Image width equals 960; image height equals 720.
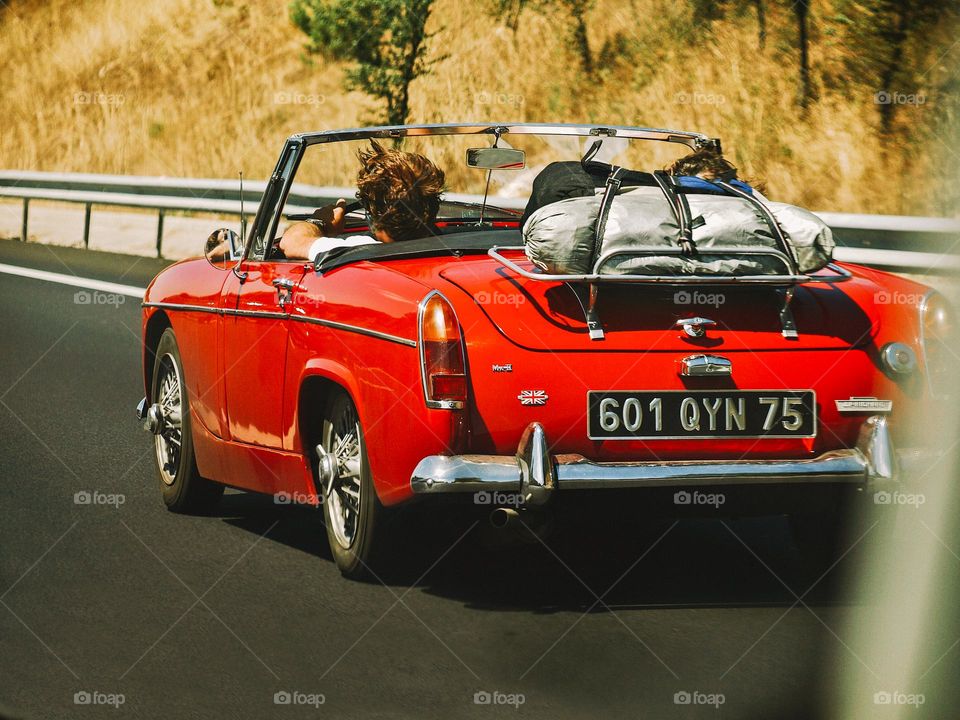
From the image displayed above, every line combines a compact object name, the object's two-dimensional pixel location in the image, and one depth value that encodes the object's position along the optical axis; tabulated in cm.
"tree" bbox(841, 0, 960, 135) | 1859
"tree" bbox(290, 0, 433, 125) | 2336
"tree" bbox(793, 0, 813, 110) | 2044
